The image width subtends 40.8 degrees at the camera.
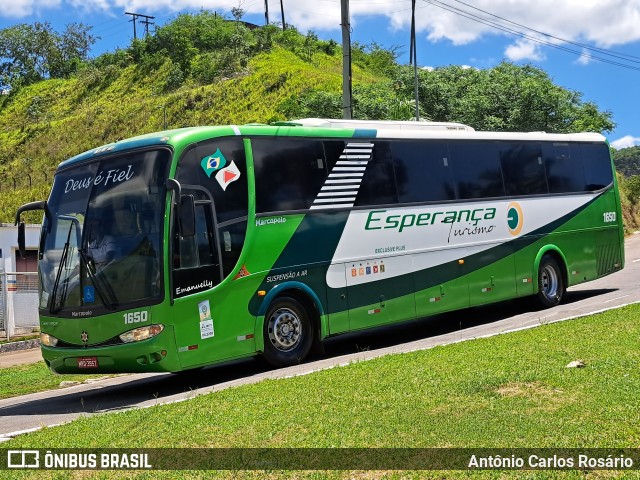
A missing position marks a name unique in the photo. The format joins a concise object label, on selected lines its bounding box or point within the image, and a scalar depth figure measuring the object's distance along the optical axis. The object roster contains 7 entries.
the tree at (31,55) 116.75
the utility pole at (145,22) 103.50
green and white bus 10.98
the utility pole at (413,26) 44.19
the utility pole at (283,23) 100.06
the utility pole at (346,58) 19.03
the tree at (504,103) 46.41
